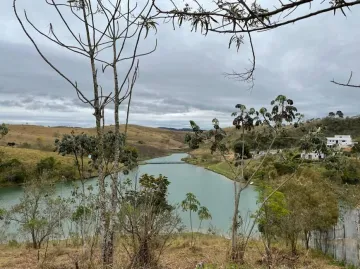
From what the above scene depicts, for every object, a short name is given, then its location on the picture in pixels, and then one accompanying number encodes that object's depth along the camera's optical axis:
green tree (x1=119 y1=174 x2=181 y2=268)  5.03
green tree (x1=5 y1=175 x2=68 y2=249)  10.66
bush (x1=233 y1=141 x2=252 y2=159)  10.65
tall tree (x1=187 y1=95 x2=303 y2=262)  8.27
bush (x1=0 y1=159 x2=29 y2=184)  37.12
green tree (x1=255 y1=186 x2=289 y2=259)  9.42
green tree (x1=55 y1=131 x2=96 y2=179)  11.38
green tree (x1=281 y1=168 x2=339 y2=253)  10.55
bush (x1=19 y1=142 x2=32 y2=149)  59.39
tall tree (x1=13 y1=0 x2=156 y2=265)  3.89
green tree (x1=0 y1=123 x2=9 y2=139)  39.59
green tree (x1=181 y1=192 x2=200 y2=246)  12.49
